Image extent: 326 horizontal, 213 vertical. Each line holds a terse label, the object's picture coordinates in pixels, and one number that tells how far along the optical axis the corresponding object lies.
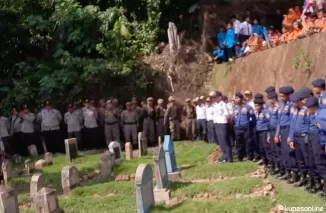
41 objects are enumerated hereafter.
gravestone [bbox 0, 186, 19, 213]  8.93
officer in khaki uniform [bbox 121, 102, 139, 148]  19.14
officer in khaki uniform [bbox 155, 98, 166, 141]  20.08
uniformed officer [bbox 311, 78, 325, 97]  9.38
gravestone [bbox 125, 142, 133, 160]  15.75
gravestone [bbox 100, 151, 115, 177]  13.73
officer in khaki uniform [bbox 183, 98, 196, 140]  20.17
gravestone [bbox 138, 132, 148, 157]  16.38
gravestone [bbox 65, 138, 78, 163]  16.59
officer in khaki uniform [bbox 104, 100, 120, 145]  19.19
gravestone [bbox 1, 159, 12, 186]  14.13
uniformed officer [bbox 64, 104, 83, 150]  19.42
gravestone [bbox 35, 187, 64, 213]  9.26
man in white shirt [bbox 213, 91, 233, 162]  13.42
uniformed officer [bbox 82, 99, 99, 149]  19.56
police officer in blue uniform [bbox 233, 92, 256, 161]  12.96
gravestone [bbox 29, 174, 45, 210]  10.81
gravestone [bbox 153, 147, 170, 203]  10.08
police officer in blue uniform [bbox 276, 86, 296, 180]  10.30
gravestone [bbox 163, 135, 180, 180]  12.06
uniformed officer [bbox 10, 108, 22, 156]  19.56
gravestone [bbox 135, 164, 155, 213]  8.91
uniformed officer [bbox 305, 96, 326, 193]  9.05
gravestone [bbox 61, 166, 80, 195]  12.09
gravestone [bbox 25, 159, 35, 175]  15.15
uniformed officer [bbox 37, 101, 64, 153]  19.45
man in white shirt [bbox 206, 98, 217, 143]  17.37
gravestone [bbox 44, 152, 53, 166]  16.29
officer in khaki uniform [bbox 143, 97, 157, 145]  19.81
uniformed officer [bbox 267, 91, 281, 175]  11.00
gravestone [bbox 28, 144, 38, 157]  18.89
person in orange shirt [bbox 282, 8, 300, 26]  17.91
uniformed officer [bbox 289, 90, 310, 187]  9.48
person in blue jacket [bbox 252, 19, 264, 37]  20.41
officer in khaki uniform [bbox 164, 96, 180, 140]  20.06
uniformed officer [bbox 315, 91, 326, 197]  8.60
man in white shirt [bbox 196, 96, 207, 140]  19.13
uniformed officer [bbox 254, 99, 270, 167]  11.91
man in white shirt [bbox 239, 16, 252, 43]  20.52
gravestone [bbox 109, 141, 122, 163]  15.36
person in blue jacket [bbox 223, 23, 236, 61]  21.16
